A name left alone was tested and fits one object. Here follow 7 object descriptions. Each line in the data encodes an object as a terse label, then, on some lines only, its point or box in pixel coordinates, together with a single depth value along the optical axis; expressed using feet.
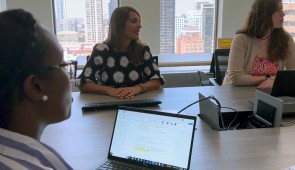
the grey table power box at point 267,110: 5.16
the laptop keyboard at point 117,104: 6.13
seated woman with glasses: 2.13
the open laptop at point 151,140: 3.79
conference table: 4.03
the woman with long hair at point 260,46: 7.98
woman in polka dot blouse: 7.77
